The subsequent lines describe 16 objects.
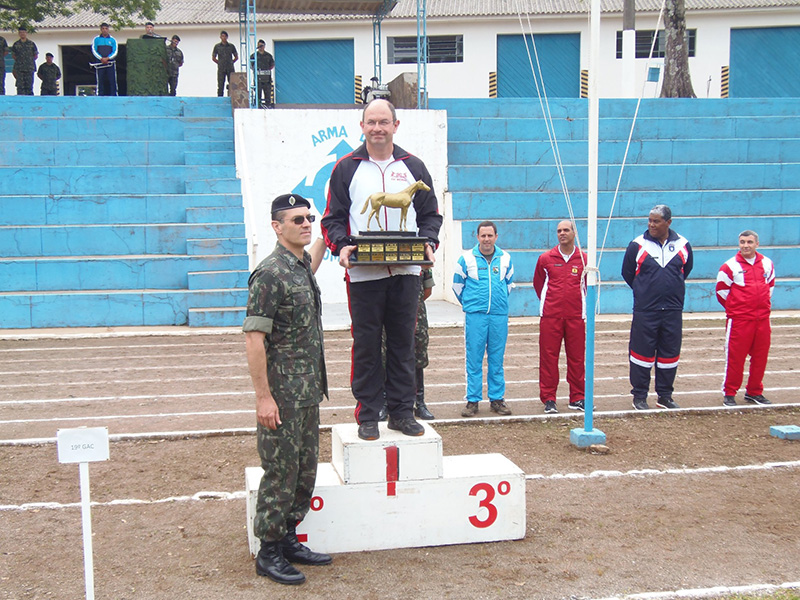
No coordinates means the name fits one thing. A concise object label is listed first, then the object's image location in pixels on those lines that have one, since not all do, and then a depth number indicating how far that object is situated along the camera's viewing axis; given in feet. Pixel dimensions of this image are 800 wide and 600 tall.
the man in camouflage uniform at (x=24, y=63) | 68.74
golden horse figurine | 16.28
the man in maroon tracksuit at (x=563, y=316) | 26.81
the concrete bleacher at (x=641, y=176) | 51.29
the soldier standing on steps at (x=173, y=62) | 68.95
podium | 16.07
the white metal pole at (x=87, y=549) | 13.24
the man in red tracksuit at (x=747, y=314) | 27.76
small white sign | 13.30
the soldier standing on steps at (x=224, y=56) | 69.41
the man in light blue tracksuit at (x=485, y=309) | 26.35
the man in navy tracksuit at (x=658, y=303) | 26.89
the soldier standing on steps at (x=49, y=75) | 73.82
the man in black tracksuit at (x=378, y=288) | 16.60
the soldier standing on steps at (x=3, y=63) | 67.00
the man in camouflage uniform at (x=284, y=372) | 14.16
